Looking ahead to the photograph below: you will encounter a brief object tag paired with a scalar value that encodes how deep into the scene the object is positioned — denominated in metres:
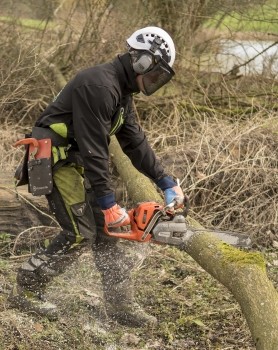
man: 7.37
